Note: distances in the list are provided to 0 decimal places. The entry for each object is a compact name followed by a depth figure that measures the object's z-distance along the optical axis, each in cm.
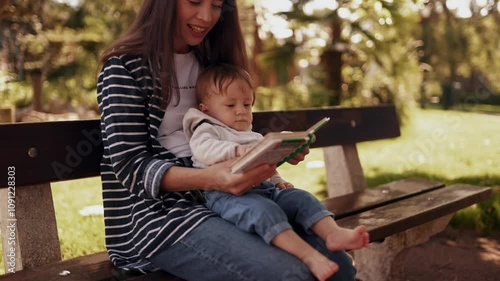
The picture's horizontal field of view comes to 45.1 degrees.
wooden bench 202
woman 174
